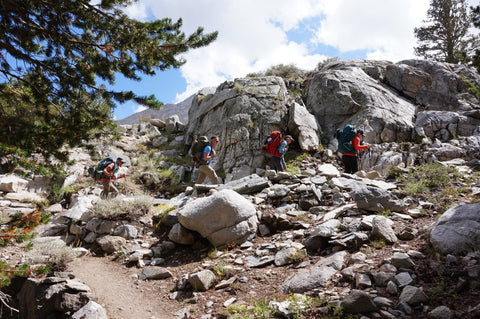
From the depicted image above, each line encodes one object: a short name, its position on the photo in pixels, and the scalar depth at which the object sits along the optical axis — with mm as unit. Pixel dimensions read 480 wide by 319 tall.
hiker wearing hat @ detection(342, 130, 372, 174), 11109
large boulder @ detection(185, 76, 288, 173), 16484
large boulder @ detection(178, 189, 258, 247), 6559
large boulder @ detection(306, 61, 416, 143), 16375
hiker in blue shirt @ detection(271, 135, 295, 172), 11812
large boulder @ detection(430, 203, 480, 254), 4285
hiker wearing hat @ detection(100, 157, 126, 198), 10812
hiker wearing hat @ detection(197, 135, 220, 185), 10570
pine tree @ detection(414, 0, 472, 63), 24109
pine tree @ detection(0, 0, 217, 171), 4594
